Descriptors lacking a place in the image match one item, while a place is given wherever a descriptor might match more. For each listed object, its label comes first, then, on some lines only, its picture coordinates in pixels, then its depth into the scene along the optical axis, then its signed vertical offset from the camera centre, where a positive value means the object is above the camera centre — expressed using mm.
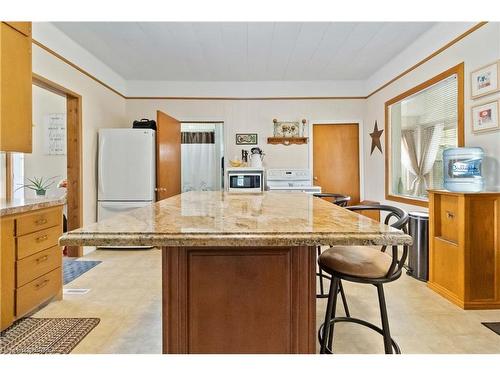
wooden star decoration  4660 +711
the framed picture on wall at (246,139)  5224 +753
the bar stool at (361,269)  1364 -410
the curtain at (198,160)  6199 +467
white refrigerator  4199 +94
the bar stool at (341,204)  2096 -171
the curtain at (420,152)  3416 +373
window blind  3092 +883
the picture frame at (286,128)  5211 +938
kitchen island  1137 -433
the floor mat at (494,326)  2000 -979
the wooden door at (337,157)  5281 +444
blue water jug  2451 +106
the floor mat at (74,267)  3125 -963
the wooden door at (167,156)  4285 +401
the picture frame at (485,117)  2451 +548
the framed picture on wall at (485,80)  2430 +859
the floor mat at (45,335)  1771 -972
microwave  4742 +55
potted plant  4370 +28
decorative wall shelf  5191 +732
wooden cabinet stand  2328 -536
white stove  5004 +57
